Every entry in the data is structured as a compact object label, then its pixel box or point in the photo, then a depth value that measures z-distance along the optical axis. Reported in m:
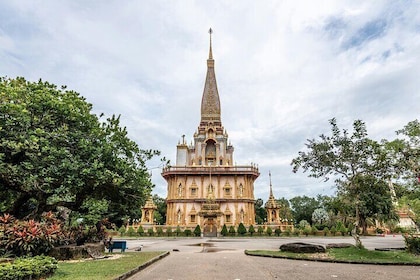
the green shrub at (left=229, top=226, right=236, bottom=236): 35.65
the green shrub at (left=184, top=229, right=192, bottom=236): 35.80
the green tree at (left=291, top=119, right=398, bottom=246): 13.95
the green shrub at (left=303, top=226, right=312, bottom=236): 35.91
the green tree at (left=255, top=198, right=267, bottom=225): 62.11
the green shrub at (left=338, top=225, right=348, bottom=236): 36.56
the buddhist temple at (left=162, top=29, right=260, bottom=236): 40.00
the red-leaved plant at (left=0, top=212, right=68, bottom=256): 9.92
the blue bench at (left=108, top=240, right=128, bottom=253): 15.35
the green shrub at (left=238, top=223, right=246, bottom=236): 35.72
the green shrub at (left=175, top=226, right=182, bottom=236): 35.91
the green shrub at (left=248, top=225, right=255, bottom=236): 36.28
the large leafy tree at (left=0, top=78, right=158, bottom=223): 11.76
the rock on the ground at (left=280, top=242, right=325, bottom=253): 13.47
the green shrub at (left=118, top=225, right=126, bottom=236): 37.60
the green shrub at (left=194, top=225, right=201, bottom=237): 35.28
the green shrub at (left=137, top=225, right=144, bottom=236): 36.70
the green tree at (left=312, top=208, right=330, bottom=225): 55.78
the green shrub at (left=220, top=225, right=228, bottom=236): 35.86
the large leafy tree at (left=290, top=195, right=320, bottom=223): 66.31
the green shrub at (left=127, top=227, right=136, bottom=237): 37.12
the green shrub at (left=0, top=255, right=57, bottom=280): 6.62
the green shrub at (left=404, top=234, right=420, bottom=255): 13.77
